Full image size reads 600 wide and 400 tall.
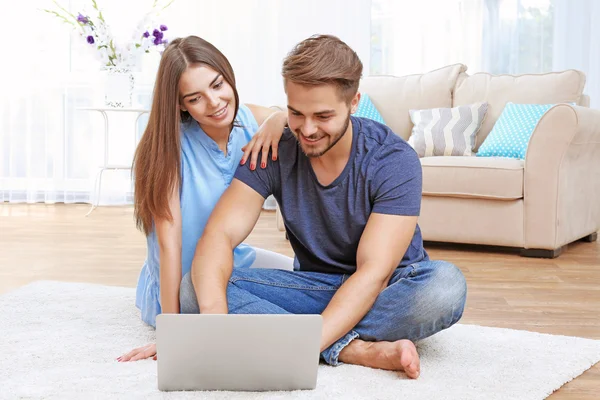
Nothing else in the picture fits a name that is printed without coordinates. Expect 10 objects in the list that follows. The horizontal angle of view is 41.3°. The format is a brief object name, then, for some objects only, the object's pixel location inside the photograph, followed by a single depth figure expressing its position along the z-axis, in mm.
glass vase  4785
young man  1699
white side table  4770
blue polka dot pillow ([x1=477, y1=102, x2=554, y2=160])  3836
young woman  1872
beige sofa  3486
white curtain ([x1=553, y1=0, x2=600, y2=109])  5344
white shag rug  1597
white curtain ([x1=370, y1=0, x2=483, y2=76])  5434
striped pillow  4062
